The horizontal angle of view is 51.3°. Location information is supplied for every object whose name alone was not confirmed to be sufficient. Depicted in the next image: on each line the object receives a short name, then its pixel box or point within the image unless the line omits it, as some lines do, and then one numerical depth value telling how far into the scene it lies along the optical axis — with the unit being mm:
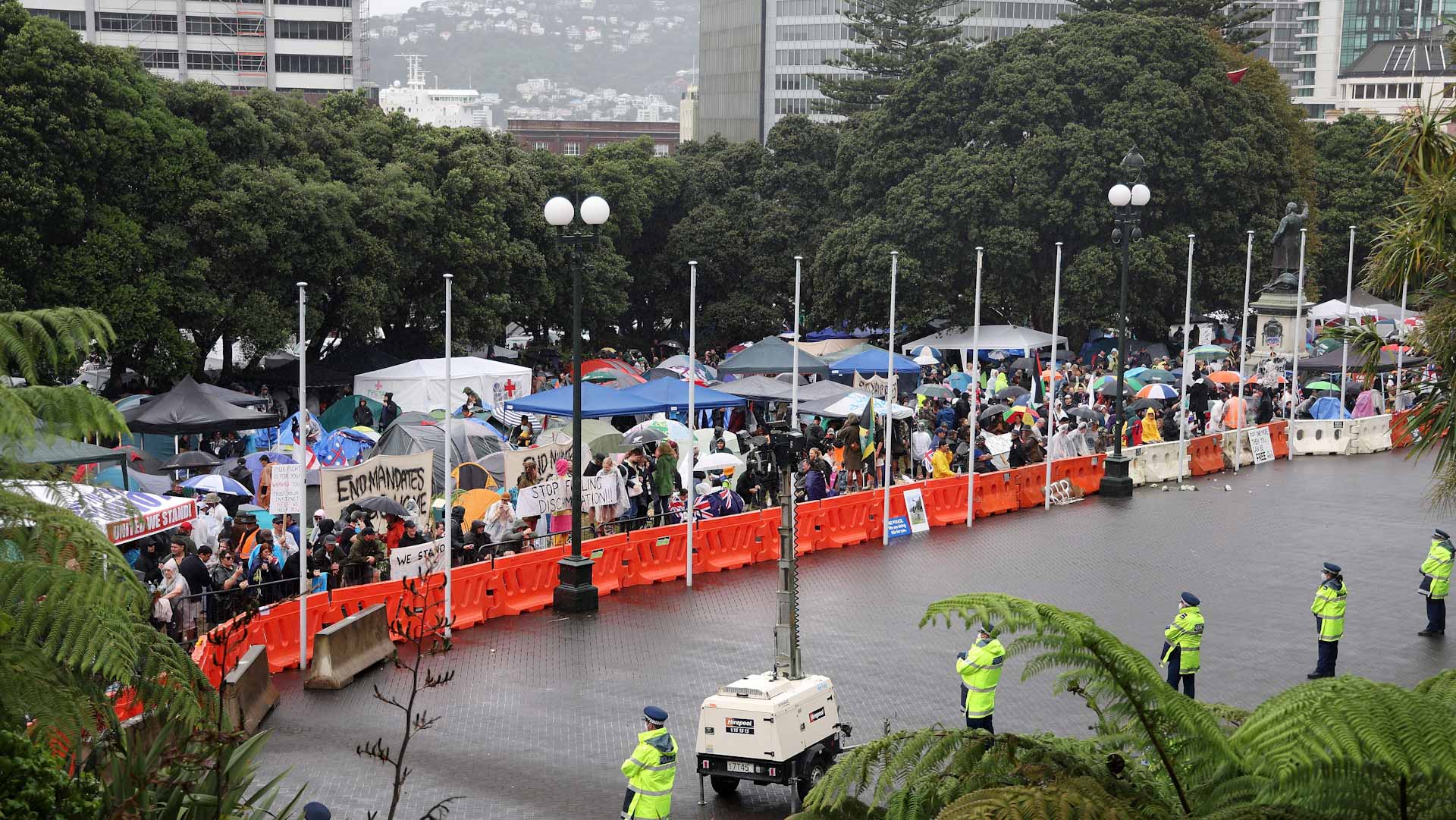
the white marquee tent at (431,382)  36125
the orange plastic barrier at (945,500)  27578
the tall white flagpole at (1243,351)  33875
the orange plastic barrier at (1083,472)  30266
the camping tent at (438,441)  27344
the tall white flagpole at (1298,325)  35594
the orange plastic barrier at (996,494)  28484
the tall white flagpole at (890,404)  25297
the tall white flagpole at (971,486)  27422
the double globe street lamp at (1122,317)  28578
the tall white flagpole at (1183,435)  31094
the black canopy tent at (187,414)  27734
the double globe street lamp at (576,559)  20688
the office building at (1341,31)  174875
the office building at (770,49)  127562
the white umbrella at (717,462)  26391
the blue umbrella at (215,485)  23219
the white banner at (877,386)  34969
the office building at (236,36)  90562
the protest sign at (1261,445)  34750
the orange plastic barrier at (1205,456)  33125
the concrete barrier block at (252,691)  14719
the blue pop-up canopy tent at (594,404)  30078
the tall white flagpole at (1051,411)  29016
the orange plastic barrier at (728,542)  23656
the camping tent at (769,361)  37969
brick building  181750
